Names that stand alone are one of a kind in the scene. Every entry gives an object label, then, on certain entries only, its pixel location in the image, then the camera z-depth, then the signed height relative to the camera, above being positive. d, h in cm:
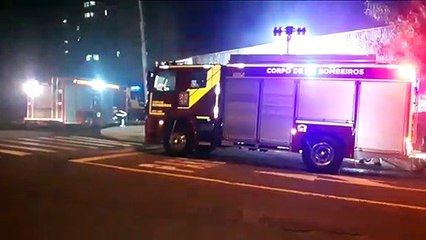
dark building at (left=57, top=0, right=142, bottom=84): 5031 +481
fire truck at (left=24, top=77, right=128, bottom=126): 2784 -45
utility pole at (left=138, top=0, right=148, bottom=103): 2499 +290
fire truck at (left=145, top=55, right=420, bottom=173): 1383 -17
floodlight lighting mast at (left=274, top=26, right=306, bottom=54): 2103 +259
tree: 1888 +259
